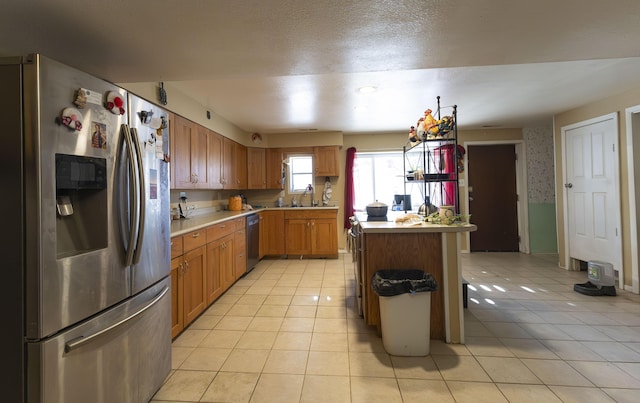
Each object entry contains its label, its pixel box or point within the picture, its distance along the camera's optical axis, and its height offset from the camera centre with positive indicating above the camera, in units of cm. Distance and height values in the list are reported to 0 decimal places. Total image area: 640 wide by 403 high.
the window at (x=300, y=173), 543 +61
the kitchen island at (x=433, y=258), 216 -44
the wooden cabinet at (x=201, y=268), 225 -59
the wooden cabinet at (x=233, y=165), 419 +67
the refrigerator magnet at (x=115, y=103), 131 +50
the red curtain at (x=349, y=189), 530 +27
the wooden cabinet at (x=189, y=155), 288 +59
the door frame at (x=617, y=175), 327 +26
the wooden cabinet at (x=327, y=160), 520 +80
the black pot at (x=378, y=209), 277 -6
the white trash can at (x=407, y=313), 195 -78
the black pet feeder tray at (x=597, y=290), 303 -100
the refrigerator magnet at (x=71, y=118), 112 +37
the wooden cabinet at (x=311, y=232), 494 -50
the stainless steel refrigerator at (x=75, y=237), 104 -12
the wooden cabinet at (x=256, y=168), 515 +69
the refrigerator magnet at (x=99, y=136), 124 +33
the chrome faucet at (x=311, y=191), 536 +24
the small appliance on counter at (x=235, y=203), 464 +5
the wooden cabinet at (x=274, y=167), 525 +71
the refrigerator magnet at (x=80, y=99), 117 +46
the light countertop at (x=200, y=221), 238 -15
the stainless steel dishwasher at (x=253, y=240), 409 -52
